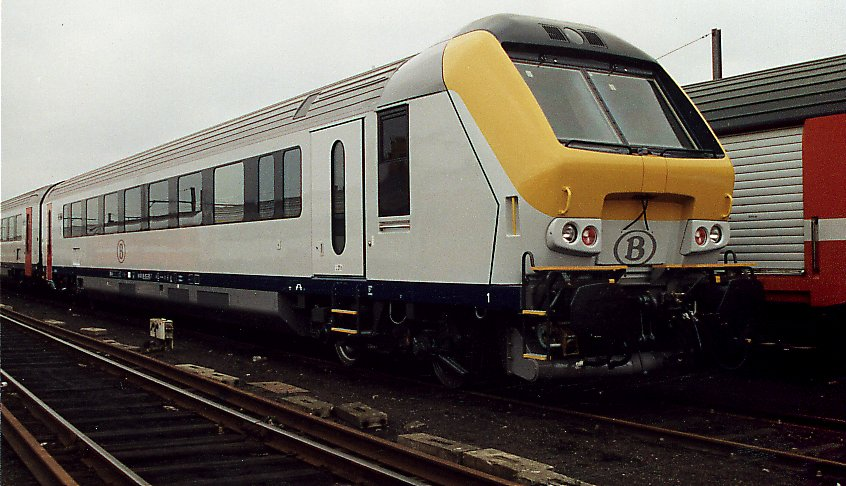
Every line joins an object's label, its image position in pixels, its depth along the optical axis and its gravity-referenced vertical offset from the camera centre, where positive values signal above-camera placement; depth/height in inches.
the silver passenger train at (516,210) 277.3 +15.1
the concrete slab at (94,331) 622.5 -57.1
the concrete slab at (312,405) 300.0 -56.6
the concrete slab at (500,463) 211.0 -55.3
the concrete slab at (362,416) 282.7 -56.1
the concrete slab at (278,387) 349.7 -57.6
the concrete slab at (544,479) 199.3 -55.4
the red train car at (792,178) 338.0 +29.2
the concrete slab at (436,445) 230.4 -56.1
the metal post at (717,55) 904.0 +210.4
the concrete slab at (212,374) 371.9 -56.3
